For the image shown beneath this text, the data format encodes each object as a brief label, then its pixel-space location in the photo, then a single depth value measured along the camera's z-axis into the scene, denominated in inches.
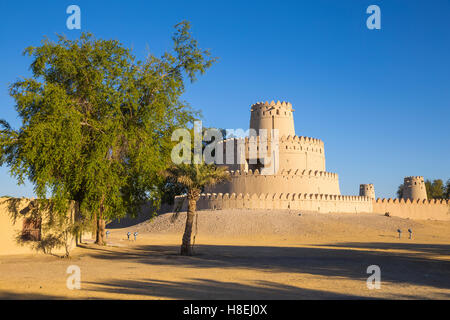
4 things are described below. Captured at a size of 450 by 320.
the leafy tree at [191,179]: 844.0
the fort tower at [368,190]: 2662.4
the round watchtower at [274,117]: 2242.9
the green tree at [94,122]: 744.3
